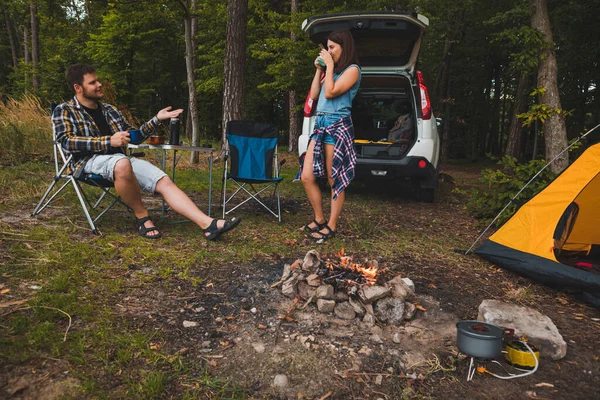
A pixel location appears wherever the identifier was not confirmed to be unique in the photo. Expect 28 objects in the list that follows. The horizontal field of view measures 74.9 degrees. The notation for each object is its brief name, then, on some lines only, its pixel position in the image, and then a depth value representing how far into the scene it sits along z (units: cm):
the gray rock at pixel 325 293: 219
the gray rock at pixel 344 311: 214
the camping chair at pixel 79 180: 313
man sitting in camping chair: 306
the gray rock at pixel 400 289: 225
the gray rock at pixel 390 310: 212
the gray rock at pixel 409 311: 217
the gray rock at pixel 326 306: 216
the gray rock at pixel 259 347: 179
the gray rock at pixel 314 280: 228
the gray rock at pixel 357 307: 214
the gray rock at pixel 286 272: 244
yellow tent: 265
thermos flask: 336
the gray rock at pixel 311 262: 243
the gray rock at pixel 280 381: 157
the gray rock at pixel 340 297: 221
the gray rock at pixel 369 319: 208
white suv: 427
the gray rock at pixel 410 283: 243
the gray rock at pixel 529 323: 187
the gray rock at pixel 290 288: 230
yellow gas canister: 176
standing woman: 326
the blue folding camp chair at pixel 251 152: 410
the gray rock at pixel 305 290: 226
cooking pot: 164
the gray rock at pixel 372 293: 215
